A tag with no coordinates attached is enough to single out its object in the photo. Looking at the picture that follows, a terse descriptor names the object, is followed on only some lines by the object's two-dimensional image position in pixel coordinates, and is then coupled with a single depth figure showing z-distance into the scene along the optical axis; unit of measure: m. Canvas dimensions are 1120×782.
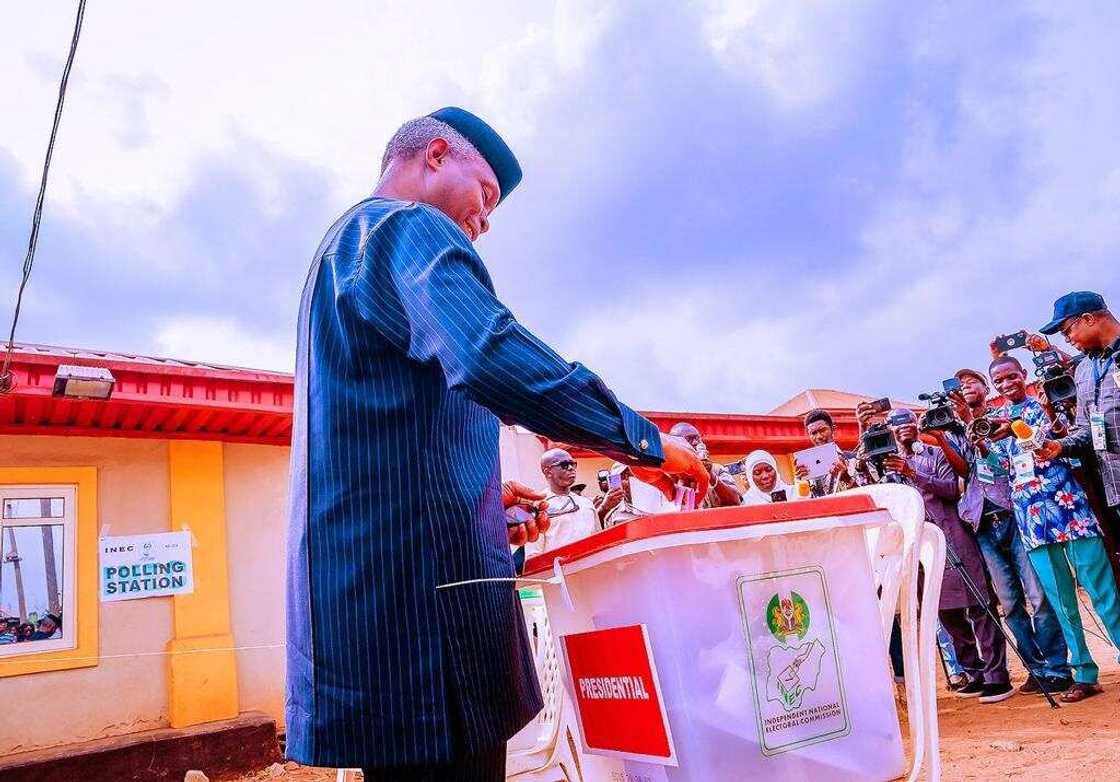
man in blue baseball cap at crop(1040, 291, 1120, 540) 3.76
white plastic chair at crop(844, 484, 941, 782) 1.37
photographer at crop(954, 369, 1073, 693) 4.45
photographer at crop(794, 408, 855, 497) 4.95
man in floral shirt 3.97
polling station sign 6.33
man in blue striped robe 1.05
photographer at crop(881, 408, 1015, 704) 4.44
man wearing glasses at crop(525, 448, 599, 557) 4.80
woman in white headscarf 6.09
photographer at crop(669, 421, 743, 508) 4.17
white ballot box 1.21
